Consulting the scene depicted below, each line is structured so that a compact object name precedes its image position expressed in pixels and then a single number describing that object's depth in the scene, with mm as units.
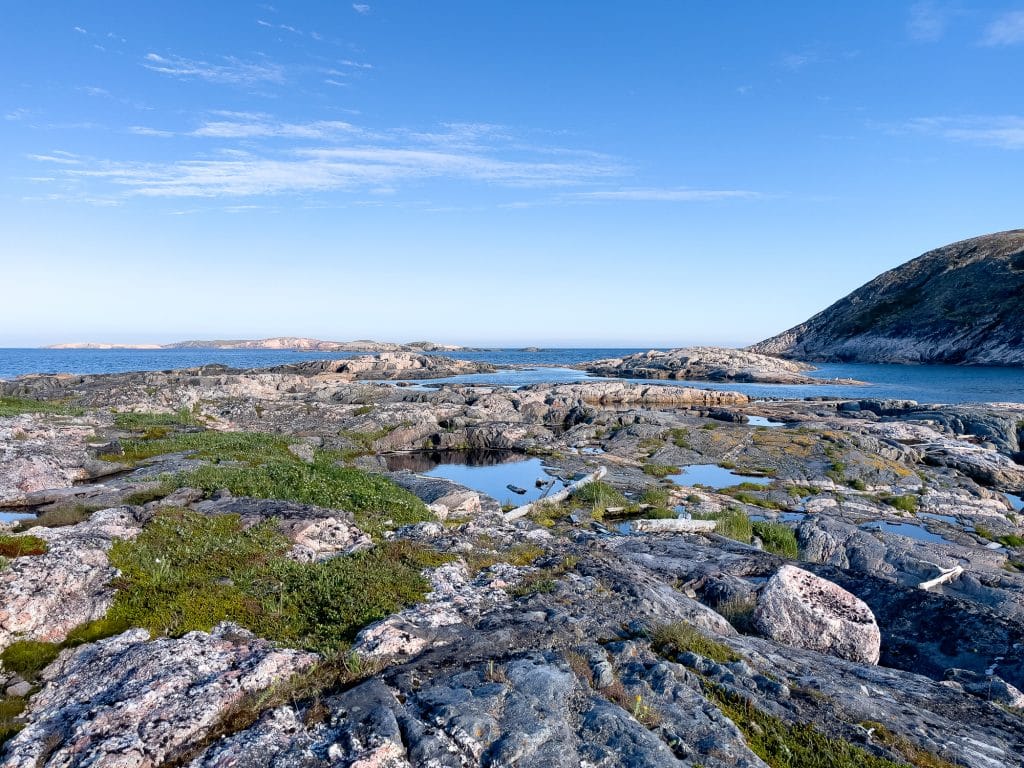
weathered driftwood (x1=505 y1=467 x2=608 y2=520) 20177
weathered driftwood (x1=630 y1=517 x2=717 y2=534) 19688
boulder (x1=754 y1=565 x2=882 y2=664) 10273
